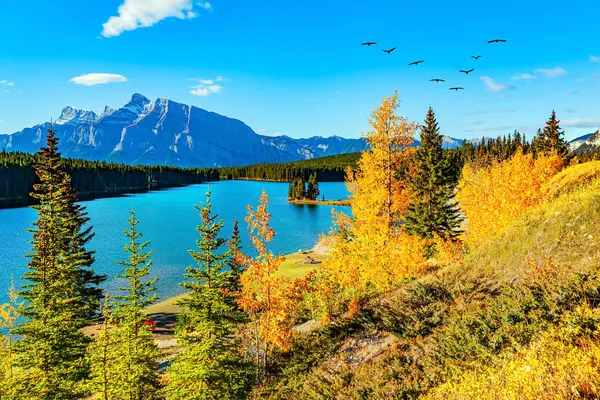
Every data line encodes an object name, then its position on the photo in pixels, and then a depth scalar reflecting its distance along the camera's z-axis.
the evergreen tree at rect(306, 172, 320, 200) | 165.62
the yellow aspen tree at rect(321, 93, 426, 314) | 20.44
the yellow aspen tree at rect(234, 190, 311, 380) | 17.36
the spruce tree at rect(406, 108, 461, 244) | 49.46
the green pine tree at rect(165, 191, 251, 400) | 16.36
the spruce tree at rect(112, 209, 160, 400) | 16.58
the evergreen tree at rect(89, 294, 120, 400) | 16.20
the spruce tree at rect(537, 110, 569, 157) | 77.81
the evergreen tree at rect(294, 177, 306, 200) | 164.88
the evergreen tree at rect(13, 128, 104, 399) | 18.98
